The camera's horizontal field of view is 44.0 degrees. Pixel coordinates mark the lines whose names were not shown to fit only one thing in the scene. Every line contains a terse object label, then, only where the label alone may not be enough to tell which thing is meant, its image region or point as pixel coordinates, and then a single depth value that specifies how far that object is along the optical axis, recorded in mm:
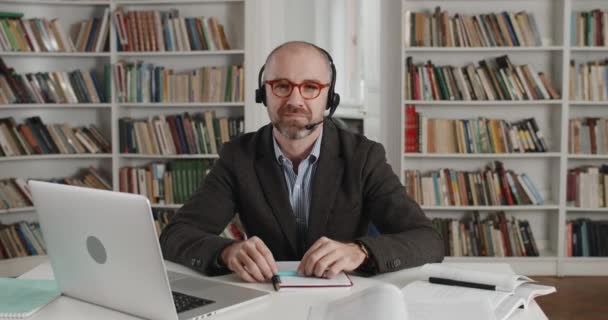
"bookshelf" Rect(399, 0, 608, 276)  4742
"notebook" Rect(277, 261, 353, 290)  1627
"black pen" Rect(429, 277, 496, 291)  1583
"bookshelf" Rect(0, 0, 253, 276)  4883
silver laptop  1326
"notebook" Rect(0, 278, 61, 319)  1461
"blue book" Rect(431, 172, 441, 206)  4828
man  2137
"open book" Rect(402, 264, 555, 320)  1484
